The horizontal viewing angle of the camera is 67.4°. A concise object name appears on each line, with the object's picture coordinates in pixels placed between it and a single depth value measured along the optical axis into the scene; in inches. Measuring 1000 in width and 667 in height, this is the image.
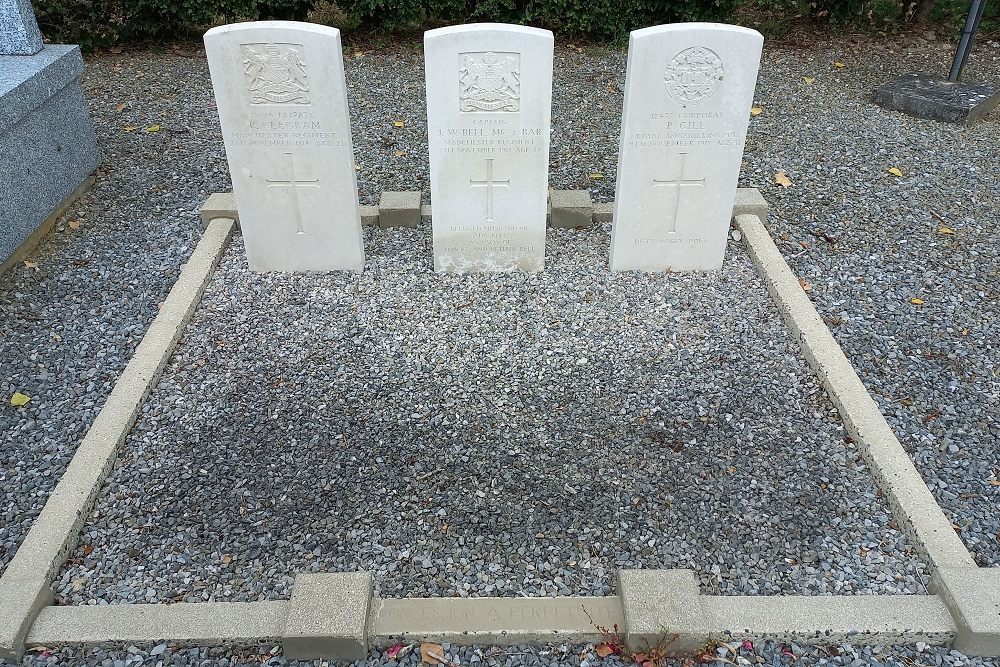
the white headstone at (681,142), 151.9
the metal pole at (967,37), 249.0
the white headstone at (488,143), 150.3
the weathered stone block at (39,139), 179.8
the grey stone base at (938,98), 254.1
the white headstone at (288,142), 151.6
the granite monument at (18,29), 194.1
